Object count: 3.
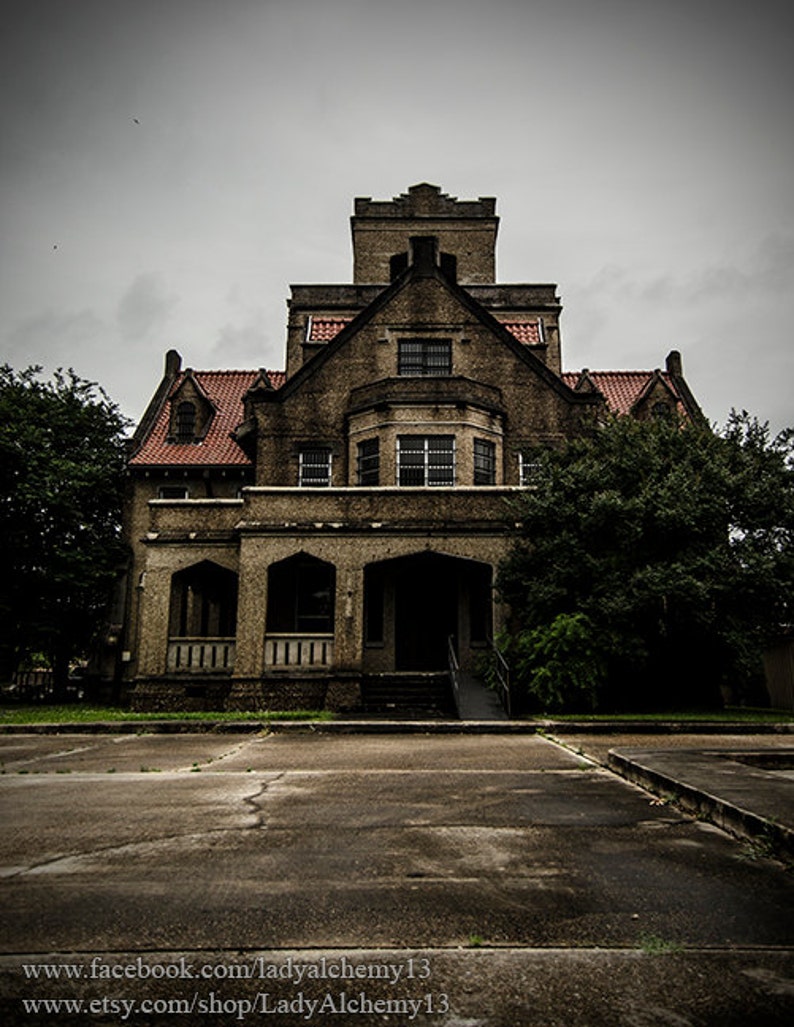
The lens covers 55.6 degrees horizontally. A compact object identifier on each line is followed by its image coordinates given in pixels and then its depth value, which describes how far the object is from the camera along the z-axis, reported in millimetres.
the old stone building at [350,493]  20344
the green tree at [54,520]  27547
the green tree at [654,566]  16922
